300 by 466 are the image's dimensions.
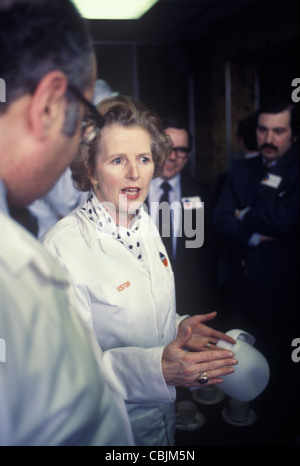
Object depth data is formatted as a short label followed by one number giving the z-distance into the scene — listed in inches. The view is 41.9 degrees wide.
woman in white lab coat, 28.0
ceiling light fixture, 61.1
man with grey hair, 16.4
